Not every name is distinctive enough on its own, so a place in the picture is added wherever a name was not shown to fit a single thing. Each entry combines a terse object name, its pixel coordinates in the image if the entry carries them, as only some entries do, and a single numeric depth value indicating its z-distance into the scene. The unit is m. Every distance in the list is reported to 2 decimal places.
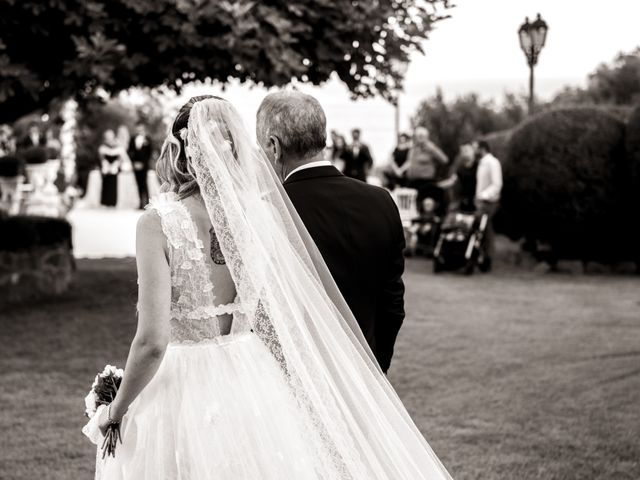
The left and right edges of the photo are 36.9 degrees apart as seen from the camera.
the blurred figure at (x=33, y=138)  23.97
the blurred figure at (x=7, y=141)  24.86
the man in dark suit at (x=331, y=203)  3.61
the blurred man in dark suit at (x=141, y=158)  24.38
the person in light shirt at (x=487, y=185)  14.82
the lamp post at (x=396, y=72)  10.45
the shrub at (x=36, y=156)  19.28
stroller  14.96
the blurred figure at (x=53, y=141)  24.91
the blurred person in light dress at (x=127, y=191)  28.69
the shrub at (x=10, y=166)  19.50
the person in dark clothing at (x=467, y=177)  15.49
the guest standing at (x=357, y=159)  19.58
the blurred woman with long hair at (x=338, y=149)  19.86
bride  3.32
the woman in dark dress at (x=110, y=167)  26.56
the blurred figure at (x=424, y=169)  17.12
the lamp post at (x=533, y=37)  15.67
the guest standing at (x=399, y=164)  18.30
